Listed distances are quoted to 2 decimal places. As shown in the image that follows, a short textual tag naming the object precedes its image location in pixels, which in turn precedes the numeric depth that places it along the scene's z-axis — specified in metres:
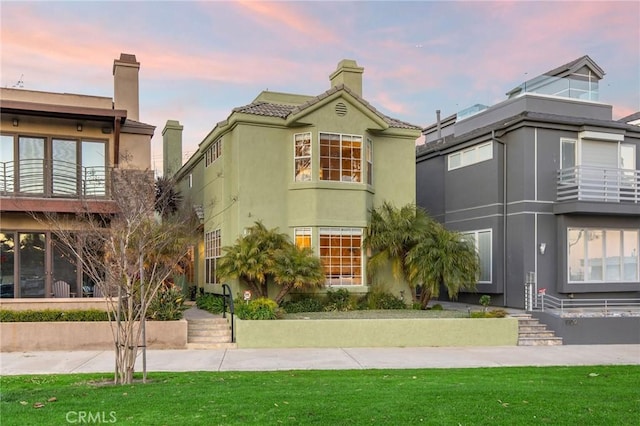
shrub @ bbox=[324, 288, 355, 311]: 17.07
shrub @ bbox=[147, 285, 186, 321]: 13.93
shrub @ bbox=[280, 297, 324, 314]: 16.75
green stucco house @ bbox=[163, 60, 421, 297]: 17.61
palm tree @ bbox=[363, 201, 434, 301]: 17.55
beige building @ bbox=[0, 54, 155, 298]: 16.09
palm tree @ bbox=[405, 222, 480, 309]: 17.09
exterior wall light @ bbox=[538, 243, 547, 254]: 18.69
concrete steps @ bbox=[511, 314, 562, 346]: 15.50
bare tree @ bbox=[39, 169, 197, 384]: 8.89
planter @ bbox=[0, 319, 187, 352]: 12.98
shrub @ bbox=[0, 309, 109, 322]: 13.30
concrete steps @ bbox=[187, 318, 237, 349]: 13.90
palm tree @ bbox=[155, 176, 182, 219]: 17.71
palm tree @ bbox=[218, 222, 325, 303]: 15.99
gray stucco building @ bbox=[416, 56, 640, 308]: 18.83
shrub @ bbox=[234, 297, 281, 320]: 14.49
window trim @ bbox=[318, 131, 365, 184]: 17.75
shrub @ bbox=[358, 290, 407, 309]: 17.73
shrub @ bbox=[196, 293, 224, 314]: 17.47
